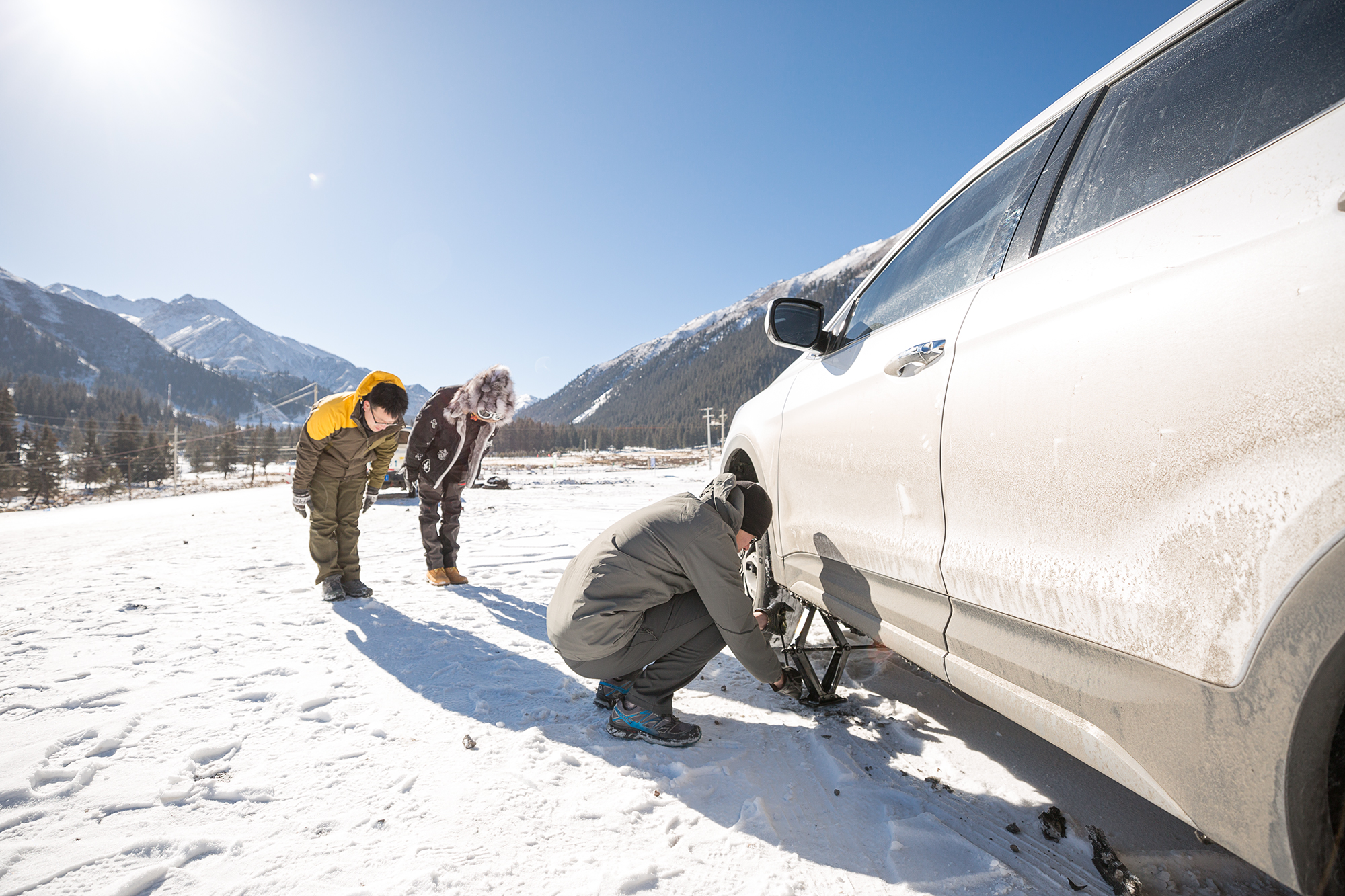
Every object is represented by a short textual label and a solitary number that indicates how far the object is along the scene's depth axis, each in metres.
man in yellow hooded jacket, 3.41
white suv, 0.73
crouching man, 1.88
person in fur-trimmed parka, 4.02
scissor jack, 2.27
